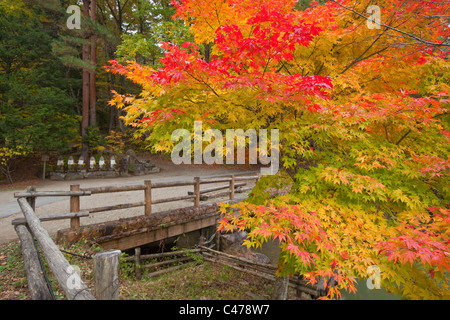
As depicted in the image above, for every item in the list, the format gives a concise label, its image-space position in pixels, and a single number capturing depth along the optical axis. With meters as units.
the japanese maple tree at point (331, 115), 2.70
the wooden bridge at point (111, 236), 1.88
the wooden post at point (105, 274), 1.85
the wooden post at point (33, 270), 2.52
